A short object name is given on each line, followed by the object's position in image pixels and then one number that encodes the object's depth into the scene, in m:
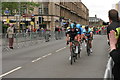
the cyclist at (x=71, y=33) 12.06
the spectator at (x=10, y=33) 20.08
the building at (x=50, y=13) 64.62
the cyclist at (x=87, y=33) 15.38
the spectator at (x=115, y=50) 3.54
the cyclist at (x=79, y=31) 12.30
